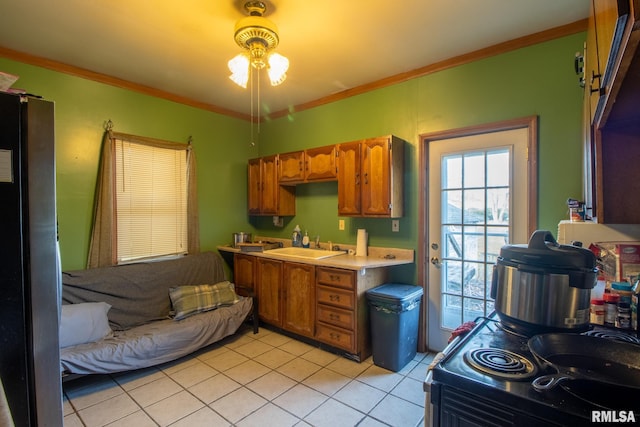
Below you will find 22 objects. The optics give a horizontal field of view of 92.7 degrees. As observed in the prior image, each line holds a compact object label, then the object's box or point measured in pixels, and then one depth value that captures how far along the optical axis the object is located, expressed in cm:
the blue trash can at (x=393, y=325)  263
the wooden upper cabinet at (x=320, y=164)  336
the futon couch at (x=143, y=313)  237
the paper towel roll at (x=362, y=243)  333
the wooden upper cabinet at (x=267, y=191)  393
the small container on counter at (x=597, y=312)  136
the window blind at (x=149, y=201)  322
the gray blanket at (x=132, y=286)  275
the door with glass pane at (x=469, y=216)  255
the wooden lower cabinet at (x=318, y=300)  279
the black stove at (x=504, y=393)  77
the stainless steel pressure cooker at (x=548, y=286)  113
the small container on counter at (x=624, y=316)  130
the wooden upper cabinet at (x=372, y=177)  293
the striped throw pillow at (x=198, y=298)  305
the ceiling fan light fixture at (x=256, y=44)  204
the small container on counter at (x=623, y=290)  133
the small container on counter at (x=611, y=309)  133
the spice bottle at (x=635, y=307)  126
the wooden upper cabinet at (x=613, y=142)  87
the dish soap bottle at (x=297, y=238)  392
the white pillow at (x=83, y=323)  235
